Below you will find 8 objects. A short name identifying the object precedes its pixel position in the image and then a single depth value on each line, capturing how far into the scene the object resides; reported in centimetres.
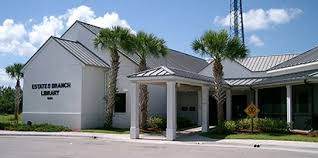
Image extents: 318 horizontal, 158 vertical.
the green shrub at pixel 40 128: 2811
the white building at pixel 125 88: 2566
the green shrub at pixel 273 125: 2291
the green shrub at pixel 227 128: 2353
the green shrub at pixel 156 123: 2645
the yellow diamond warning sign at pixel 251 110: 2206
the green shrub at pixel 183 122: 3046
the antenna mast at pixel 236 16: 5078
